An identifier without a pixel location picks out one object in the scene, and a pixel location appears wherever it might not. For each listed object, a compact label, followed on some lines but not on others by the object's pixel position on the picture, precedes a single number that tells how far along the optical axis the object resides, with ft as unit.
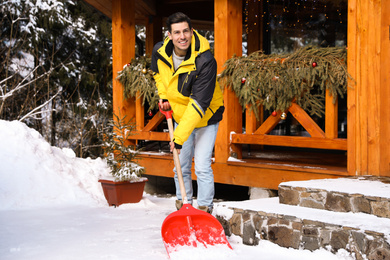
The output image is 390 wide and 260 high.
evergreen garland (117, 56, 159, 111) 21.68
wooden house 15.44
